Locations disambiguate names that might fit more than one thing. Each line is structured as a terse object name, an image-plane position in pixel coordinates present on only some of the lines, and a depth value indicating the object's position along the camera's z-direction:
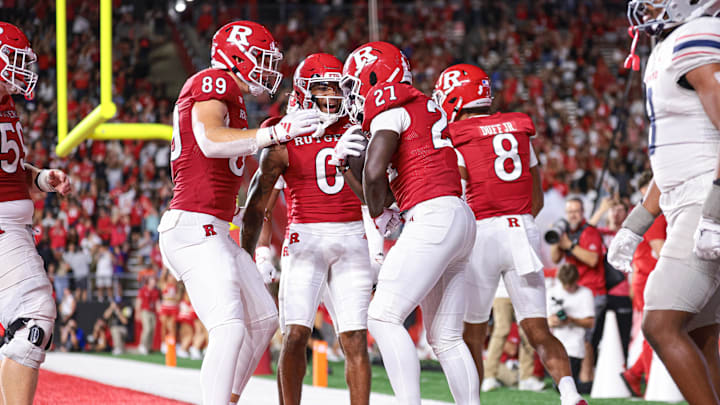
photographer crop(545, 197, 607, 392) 15.72
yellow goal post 14.47
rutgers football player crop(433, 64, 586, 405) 10.51
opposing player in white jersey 6.83
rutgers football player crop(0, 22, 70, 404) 8.53
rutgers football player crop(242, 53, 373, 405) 9.79
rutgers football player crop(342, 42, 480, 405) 8.26
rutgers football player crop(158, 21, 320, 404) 8.23
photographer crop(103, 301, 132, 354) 26.47
